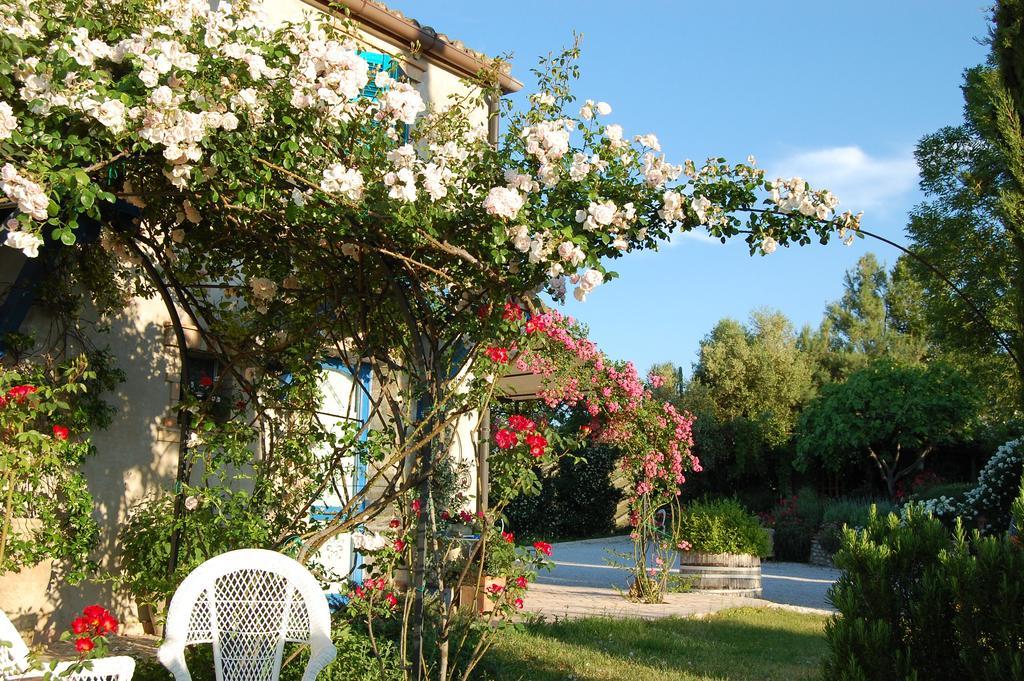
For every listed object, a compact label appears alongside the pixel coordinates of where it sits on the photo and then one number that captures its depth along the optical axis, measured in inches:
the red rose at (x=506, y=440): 176.6
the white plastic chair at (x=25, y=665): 122.1
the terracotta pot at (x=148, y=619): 246.5
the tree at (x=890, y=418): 717.3
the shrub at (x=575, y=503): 837.2
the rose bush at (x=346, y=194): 133.5
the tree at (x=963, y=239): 556.1
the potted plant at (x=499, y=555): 184.7
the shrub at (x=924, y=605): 133.0
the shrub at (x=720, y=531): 407.5
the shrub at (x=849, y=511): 634.4
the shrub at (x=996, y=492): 431.5
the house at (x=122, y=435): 214.4
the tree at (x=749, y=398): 860.6
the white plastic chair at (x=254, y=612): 148.4
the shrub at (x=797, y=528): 689.6
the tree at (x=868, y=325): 1182.9
